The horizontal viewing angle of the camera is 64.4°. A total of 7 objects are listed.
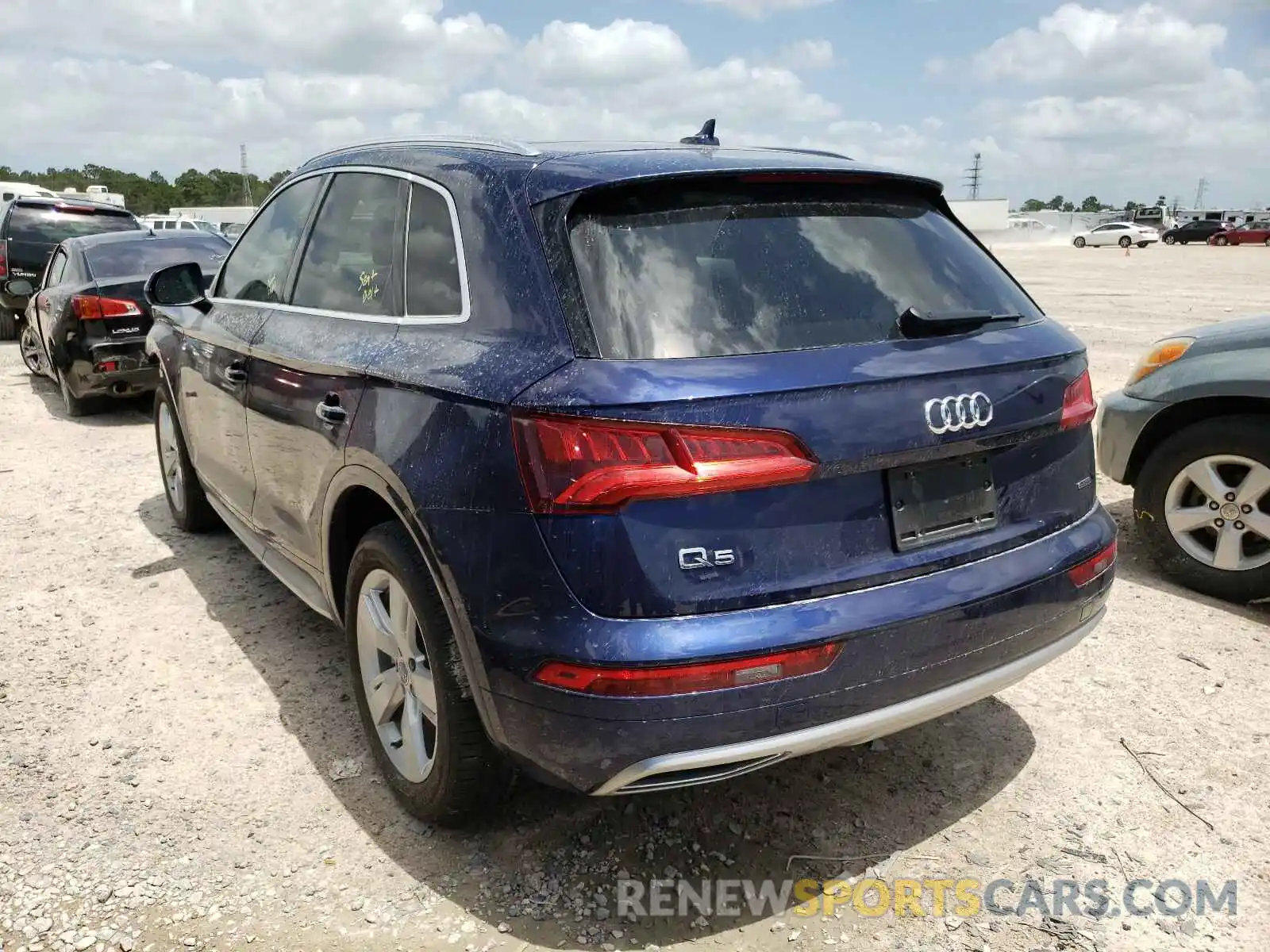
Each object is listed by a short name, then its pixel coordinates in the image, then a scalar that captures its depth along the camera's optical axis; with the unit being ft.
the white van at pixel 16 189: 96.14
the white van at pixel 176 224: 114.55
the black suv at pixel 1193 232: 190.08
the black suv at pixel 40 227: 44.24
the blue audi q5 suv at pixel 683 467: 6.93
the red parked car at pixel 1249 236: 175.22
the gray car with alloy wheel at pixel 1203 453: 13.78
